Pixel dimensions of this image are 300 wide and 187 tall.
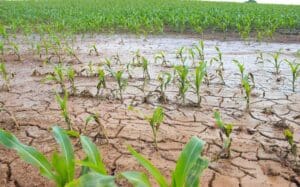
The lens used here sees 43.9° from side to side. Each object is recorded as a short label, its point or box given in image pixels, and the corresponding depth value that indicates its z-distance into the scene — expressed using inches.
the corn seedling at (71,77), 145.6
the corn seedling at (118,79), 139.5
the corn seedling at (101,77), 139.0
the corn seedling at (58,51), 224.2
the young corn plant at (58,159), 68.6
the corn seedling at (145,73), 165.4
